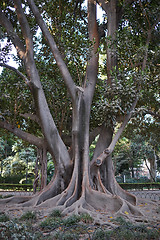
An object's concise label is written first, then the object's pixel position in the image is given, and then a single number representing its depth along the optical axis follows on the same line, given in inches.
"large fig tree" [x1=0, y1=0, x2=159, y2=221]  302.8
